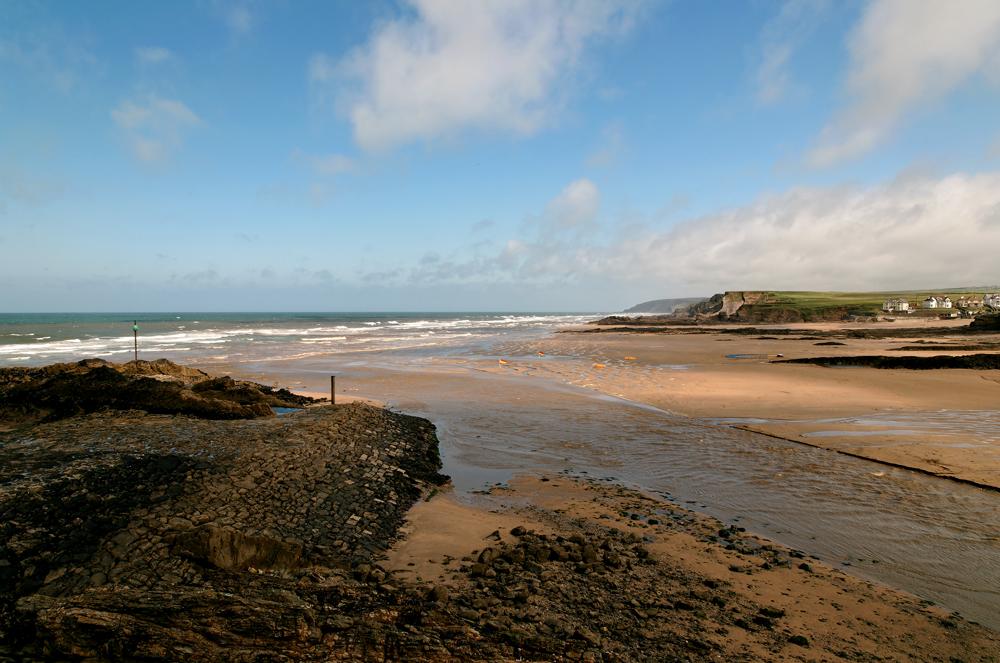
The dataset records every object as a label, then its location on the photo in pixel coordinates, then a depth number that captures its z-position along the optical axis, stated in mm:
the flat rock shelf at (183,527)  4035
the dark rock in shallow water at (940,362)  24422
